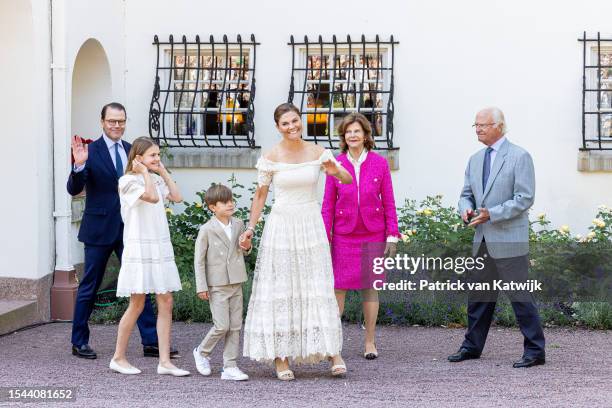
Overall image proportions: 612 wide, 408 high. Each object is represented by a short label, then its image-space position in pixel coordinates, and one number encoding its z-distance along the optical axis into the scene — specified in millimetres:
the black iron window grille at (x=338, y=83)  10445
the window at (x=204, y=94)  10609
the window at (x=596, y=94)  10102
